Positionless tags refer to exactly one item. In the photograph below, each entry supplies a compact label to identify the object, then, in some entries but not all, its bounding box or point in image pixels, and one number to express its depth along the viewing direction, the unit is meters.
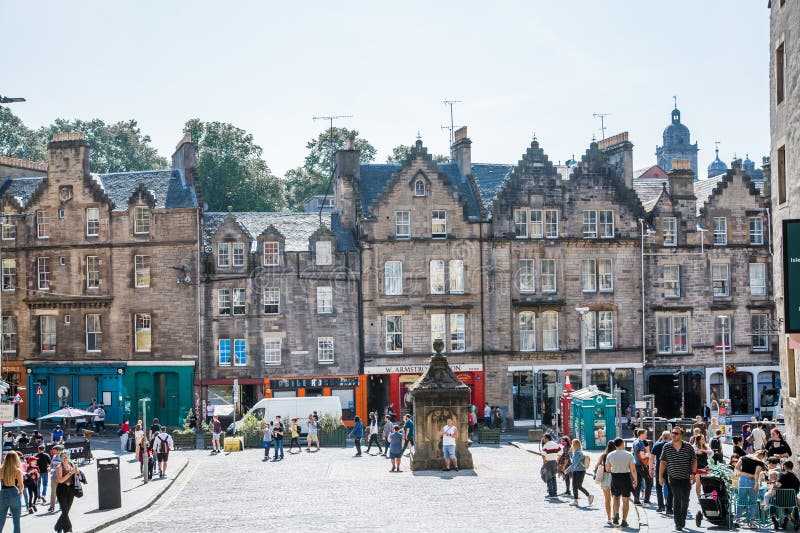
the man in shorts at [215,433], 45.88
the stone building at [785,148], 29.38
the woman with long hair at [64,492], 24.92
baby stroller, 24.31
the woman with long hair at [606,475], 25.09
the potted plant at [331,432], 47.91
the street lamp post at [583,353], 50.15
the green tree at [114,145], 104.31
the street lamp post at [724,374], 56.74
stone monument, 36.94
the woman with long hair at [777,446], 27.06
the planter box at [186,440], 48.19
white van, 48.22
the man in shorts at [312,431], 45.41
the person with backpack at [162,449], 37.06
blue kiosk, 42.69
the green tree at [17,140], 104.00
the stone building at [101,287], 57.84
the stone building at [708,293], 59.66
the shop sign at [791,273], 25.88
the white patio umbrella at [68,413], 47.77
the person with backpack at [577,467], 28.97
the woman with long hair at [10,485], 22.62
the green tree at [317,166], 97.88
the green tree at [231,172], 84.62
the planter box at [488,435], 48.09
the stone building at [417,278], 57.75
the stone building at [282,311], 57.62
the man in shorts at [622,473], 24.56
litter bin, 29.41
